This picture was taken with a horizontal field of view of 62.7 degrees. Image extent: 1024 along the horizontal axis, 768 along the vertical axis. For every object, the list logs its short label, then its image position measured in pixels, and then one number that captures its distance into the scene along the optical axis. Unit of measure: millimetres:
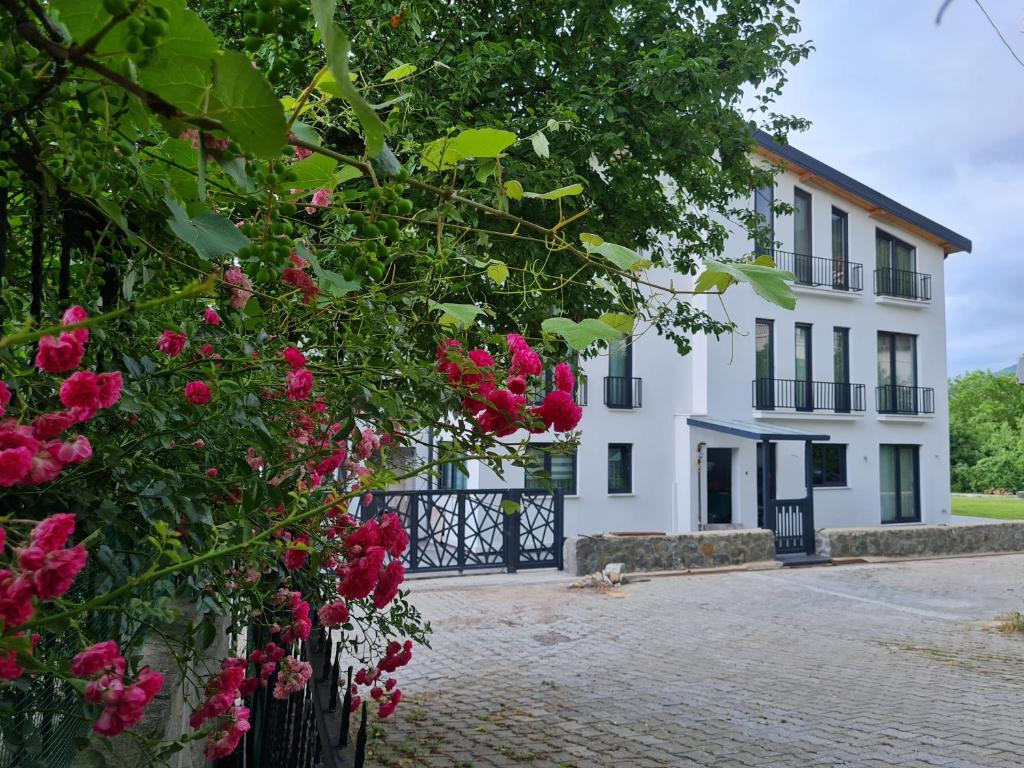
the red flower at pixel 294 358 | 1696
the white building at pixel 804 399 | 20266
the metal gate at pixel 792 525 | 17375
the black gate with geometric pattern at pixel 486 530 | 13453
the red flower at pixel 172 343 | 1568
